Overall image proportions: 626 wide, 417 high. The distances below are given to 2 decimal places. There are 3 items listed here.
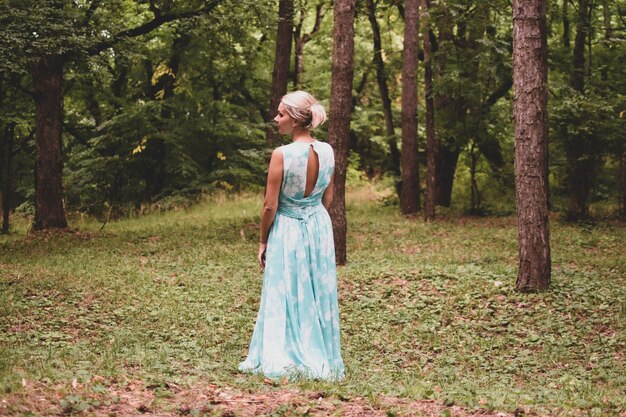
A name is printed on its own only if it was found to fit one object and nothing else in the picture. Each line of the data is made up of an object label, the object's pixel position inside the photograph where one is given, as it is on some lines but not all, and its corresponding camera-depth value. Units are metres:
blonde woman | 6.05
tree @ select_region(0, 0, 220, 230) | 13.05
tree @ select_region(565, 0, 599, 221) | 18.34
